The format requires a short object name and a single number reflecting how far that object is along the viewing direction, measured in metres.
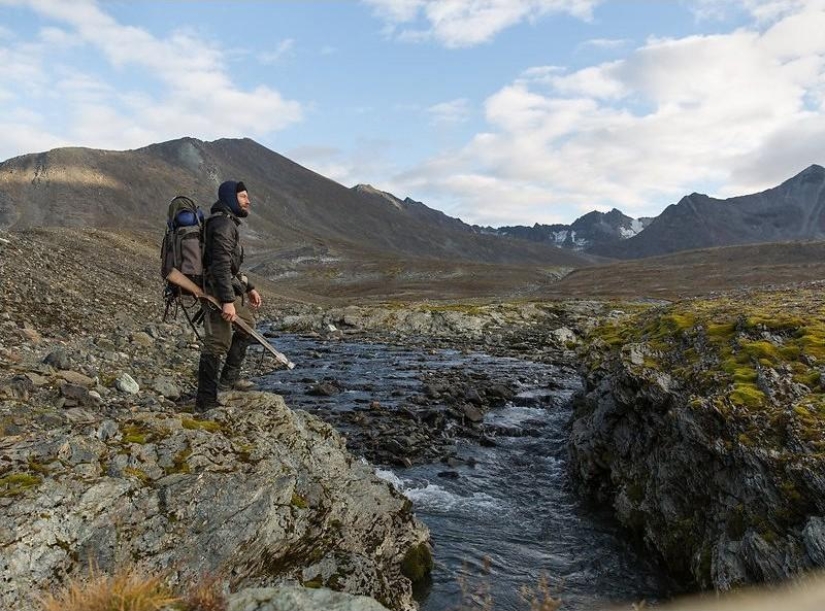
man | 9.73
